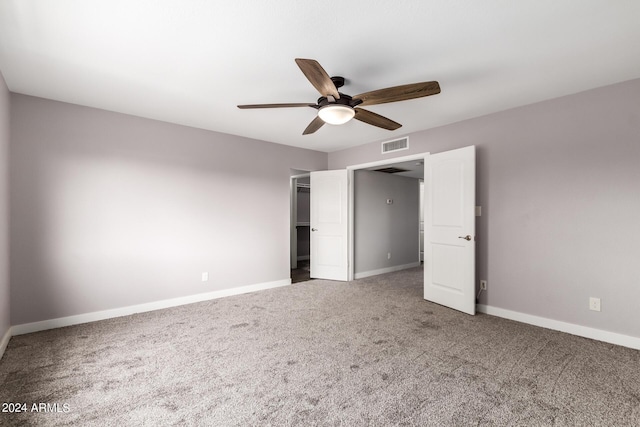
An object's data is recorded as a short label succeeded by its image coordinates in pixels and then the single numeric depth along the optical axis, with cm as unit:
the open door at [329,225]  551
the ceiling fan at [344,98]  207
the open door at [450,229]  370
